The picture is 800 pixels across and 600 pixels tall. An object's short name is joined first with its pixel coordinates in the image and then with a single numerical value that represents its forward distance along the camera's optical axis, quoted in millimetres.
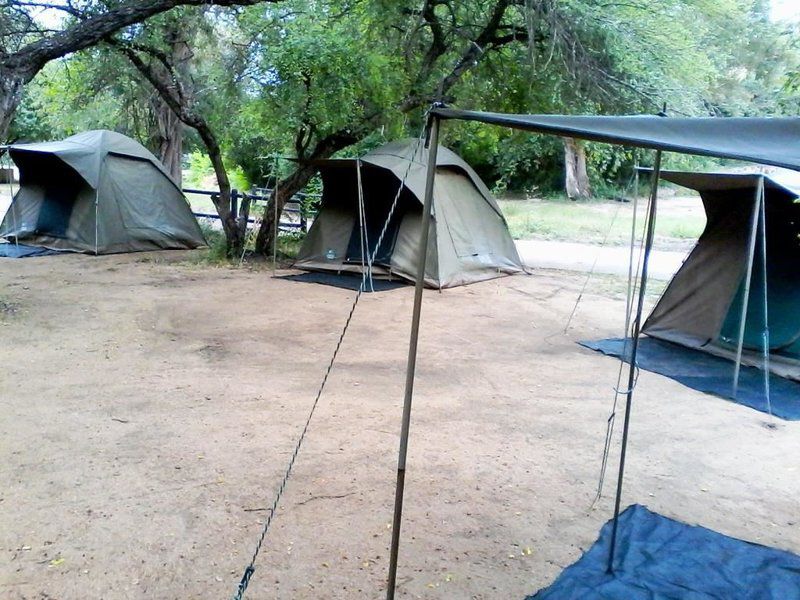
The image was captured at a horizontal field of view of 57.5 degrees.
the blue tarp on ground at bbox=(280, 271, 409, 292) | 8727
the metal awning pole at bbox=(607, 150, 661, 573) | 2695
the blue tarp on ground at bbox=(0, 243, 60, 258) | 9883
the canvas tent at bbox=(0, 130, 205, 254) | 10352
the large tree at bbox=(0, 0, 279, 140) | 6438
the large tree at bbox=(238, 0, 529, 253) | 8461
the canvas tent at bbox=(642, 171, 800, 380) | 5820
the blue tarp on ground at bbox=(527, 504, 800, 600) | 2660
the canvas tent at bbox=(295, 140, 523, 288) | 8883
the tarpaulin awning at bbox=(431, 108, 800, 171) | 2102
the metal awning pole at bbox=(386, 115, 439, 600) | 2326
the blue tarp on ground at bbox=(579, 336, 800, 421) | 5039
